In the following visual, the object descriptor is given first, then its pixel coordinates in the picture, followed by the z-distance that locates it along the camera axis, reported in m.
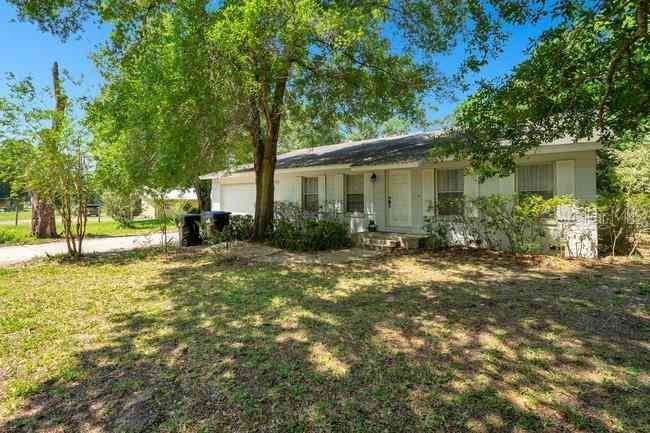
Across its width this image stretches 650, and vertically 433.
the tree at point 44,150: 8.16
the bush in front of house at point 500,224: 8.63
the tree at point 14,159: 8.02
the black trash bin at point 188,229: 11.84
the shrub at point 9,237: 12.80
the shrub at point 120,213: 16.79
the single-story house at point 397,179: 8.81
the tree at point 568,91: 4.61
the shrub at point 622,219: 8.20
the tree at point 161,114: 7.70
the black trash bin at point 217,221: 12.50
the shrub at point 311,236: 10.69
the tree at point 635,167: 12.61
